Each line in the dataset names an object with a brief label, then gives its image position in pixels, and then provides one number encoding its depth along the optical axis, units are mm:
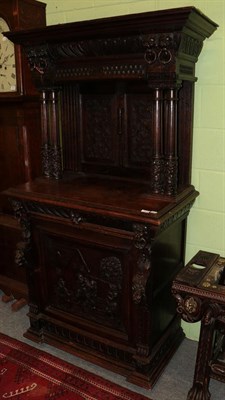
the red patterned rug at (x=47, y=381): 2055
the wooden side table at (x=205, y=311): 1758
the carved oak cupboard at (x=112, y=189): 1843
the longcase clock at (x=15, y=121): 2439
